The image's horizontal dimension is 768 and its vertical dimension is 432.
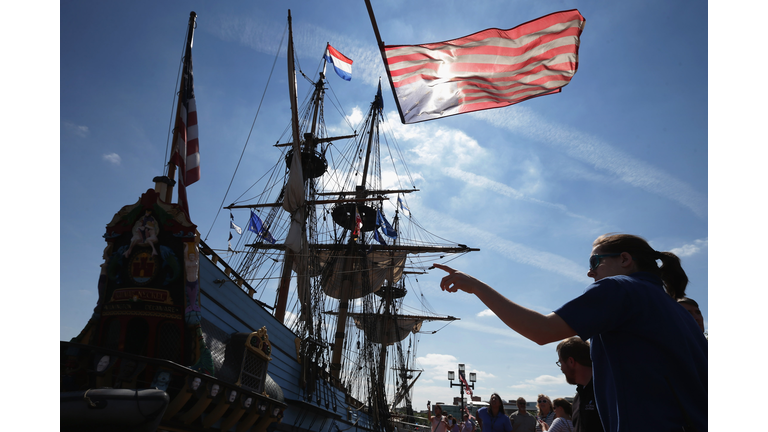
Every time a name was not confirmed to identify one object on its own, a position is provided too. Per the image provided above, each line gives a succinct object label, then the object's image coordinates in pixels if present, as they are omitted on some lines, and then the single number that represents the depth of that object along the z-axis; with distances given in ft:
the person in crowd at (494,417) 18.99
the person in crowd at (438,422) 30.27
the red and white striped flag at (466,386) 72.39
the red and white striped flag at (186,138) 29.48
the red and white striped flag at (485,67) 15.61
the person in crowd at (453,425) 33.39
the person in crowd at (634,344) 4.41
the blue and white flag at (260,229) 69.97
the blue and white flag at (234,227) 64.93
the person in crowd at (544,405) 19.31
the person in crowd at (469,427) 30.70
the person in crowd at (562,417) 13.33
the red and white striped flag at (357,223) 72.44
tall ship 18.04
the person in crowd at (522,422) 18.16
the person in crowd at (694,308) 10.65
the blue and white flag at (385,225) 85.97
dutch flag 68.85
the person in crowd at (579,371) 9.88
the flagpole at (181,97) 29.32
